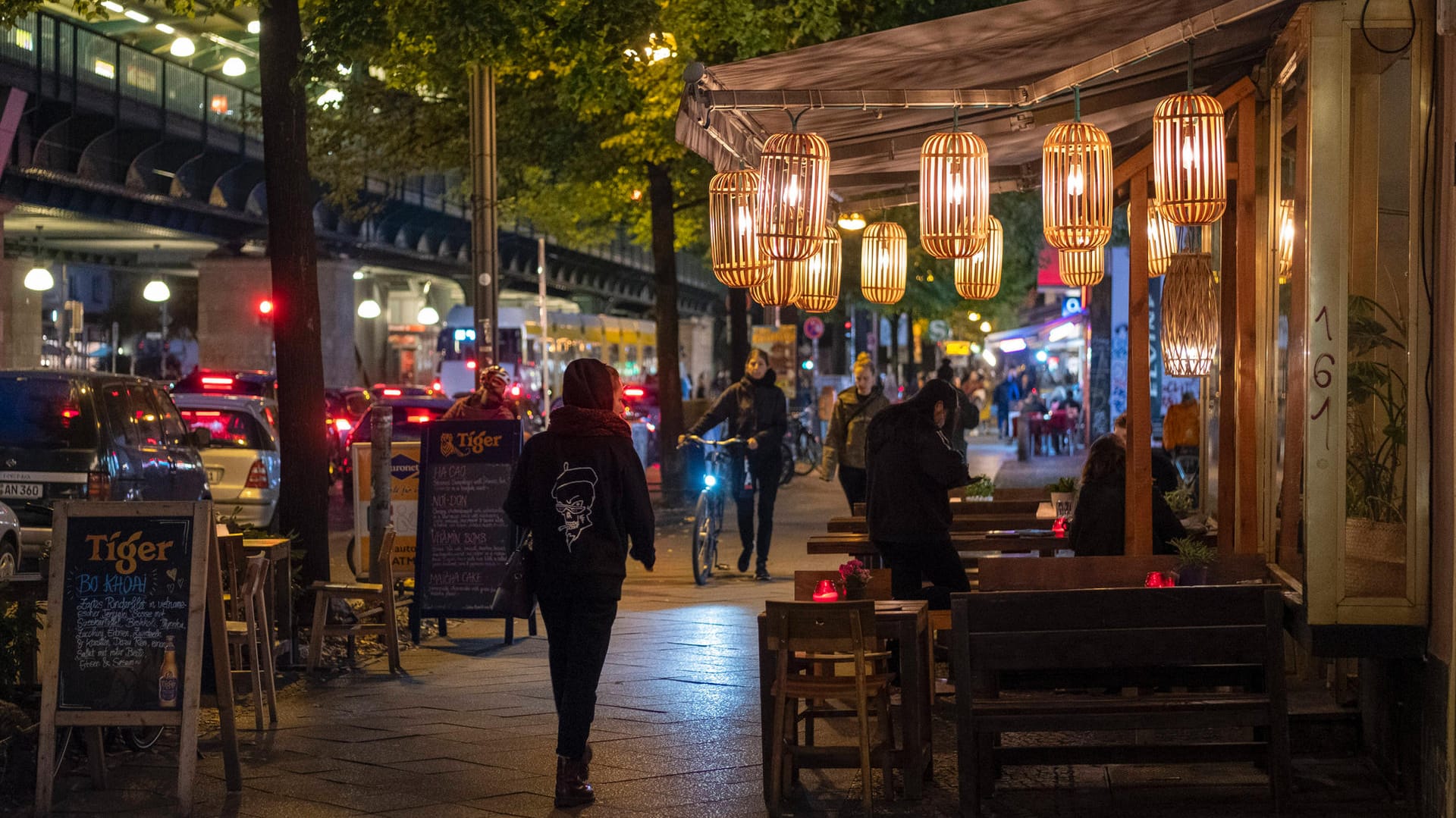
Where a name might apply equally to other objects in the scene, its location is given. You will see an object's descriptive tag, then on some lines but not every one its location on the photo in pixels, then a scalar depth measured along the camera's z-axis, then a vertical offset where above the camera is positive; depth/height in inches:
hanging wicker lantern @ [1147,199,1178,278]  445.7 +40.8
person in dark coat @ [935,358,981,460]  567.2 -6.1
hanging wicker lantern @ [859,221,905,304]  446.9 +36.1
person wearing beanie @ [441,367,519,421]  521.3 -1.2
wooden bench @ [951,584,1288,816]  262.2 -39.5
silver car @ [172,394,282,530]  776.3 -27.7
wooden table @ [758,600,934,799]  280.4 -47.8
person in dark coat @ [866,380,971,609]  351.9 -17.7
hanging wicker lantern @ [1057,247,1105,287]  429.1 +33.9
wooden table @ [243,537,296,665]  396.7 -45.8
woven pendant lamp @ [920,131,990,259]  334.0 +42.3
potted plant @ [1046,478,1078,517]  450.6 -25.7
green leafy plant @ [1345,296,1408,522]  260.4 -2.3
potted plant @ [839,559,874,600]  296.7 -31.3
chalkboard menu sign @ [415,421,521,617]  474.6 -32.6
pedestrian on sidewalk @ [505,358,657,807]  285.7 -21.8
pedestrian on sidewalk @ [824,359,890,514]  592.7 -13.4
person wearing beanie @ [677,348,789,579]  612.4 -8.3
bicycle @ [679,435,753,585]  609.3 -39.5
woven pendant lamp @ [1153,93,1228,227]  304.0 +44.4
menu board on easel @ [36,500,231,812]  279.7 -36.0
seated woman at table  368.5 -23.7
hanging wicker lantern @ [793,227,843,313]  427.5 +29.8
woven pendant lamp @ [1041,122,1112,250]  330.0 +43.0
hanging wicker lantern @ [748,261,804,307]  390.3 +26.1
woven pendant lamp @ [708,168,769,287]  367.2 +38.7
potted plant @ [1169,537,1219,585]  293.0 -28.4
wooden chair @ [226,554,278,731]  337.4 -46.3
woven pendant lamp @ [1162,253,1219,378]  423.8 +20.7
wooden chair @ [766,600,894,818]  270.5 -44.6
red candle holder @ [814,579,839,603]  297.6 -33.8
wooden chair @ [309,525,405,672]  422.3 -50.9
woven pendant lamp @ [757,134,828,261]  328.5 +40.2
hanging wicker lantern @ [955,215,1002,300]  451.5 +34.1
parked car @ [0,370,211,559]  542.3 -15.1
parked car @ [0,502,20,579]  511.8 -43.6
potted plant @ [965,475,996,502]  500.1 -26.8
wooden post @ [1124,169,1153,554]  349.4 -4.6
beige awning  305.0 +64.1
